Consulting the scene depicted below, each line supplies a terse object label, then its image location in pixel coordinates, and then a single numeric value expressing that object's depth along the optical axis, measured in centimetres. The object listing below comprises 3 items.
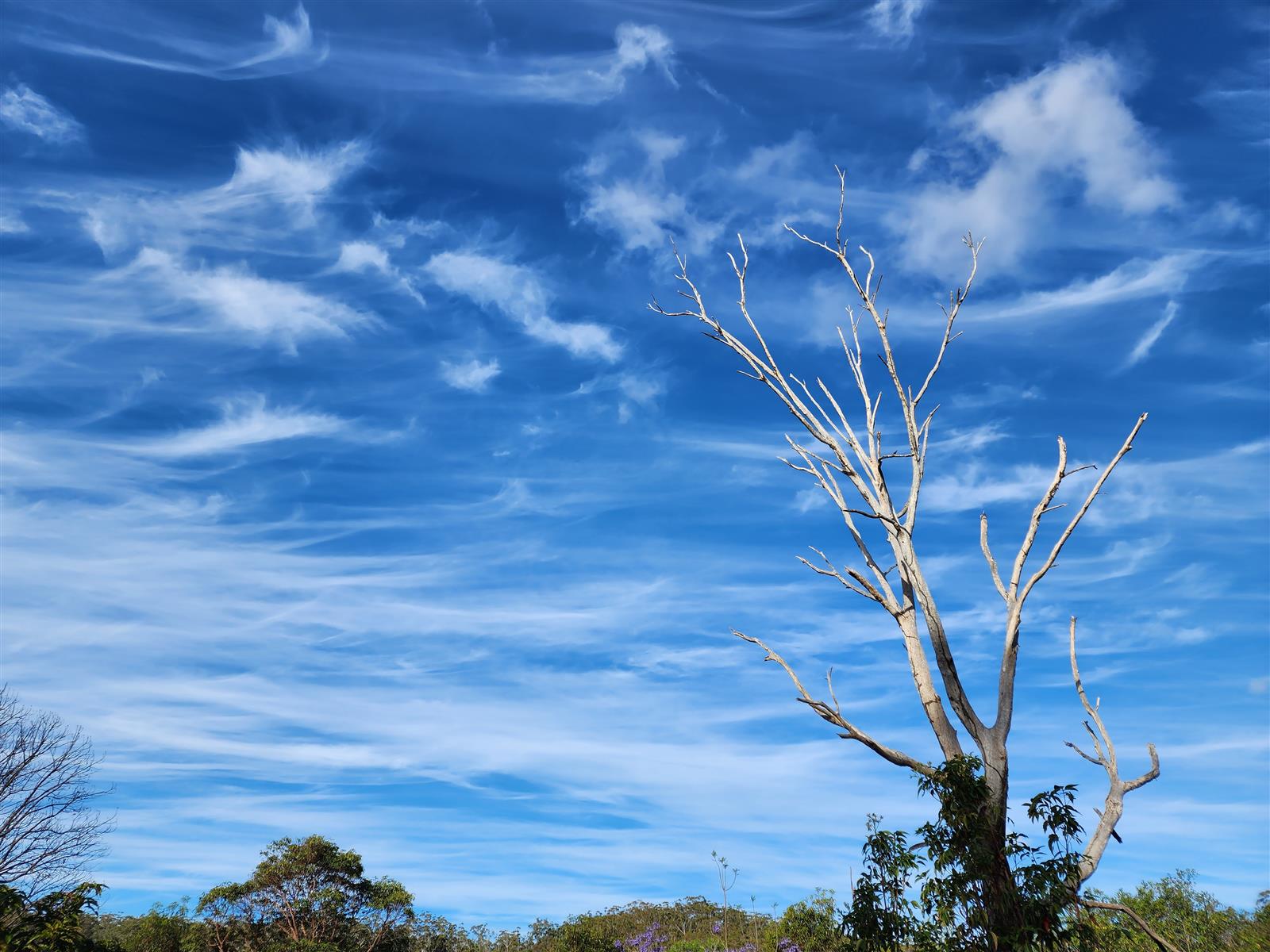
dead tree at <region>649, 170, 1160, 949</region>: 614
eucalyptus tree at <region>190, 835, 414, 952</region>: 2620
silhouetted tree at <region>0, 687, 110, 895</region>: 1595
